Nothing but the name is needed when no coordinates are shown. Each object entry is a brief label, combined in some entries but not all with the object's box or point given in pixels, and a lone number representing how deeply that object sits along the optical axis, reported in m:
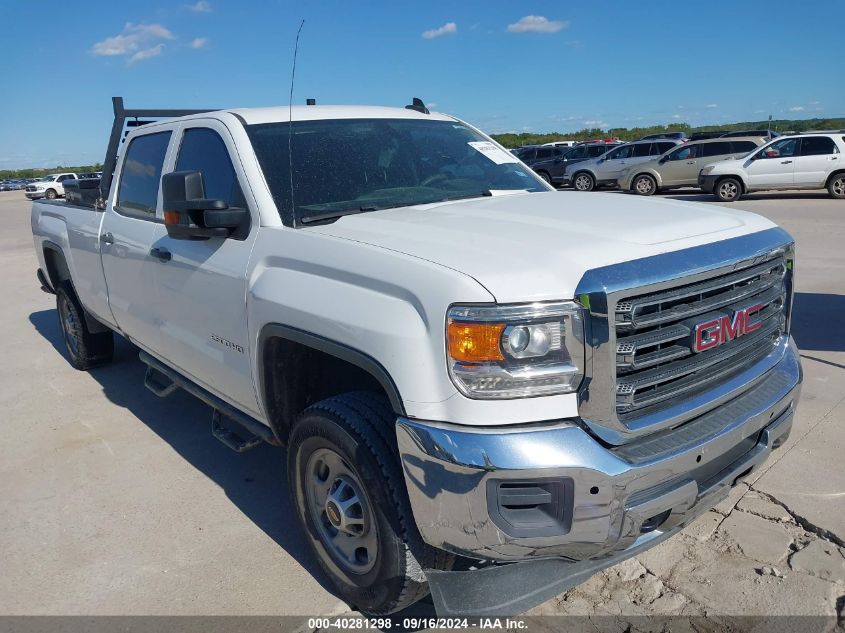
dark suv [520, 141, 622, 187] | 26.62
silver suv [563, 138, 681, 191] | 23.20
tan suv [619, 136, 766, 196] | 20.75
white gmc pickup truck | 2.26
